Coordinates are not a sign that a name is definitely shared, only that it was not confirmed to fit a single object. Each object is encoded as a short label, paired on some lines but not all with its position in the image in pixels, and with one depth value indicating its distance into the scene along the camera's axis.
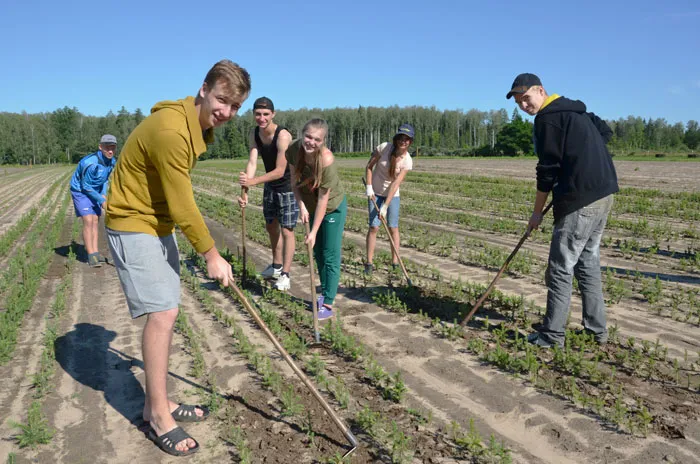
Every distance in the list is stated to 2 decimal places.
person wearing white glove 6.49
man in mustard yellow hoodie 2.79
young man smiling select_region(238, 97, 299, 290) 5.98
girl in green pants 4.84
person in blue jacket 7.93
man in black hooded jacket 4.09
